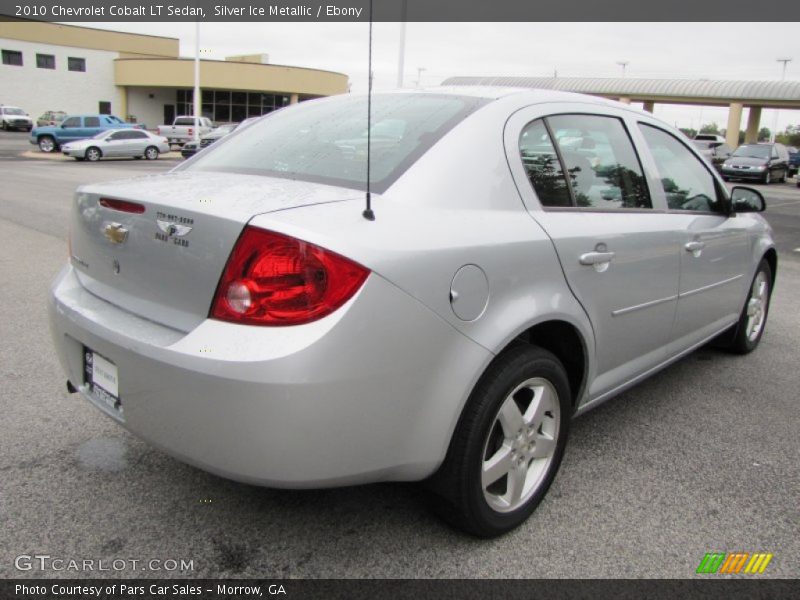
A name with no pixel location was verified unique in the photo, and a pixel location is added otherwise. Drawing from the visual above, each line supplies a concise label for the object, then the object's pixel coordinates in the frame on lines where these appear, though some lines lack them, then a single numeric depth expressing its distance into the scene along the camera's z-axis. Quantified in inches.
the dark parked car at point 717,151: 1225.4
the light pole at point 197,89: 1312.5
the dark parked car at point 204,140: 1176.2
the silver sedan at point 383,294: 76.8
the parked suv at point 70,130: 1261.9
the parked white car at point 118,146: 1100.6
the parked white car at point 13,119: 1875.0
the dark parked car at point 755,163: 1040.2
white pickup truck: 1529.0
